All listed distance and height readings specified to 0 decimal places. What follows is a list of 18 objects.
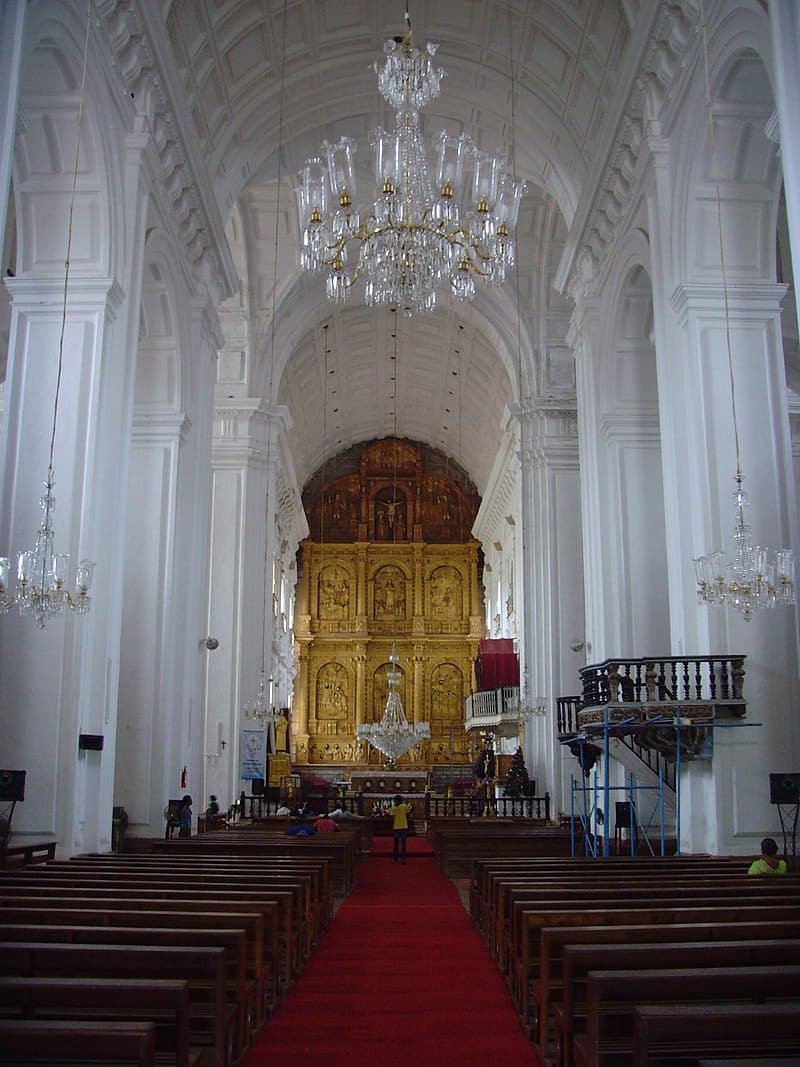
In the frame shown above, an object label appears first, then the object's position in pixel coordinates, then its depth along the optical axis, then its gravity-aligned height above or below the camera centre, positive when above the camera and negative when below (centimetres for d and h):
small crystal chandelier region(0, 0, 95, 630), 801 +142
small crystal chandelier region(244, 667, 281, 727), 1870 +106
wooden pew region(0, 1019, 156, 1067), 271 -69
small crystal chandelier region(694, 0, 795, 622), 855 +154
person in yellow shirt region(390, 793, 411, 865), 1619 -91
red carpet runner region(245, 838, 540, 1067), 463 -124
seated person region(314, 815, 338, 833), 1486 -80
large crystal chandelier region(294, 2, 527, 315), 994 +522
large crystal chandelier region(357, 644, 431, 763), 2647 +88
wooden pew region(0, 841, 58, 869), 823 -67
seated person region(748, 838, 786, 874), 722 -65
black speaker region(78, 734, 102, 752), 941 +23
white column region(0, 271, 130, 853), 917 +211
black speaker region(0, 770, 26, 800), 868 -14
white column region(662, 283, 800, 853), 977 +245
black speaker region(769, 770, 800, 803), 926 -19
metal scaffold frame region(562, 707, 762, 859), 977 -35
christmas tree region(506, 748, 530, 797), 1925 -23
